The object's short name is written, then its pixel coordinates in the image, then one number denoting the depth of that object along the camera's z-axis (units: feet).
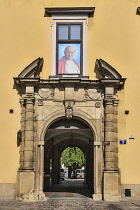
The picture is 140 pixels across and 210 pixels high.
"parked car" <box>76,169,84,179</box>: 125.18
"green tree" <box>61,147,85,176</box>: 123.75
